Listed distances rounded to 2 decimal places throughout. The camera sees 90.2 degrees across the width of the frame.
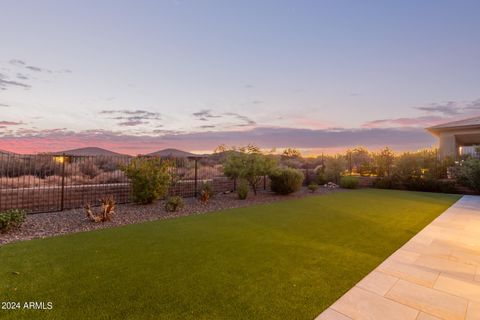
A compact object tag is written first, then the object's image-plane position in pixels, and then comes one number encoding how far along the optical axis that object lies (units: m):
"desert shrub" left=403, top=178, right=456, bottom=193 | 13.45
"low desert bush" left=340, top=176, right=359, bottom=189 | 15.22
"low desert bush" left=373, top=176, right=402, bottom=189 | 15.05
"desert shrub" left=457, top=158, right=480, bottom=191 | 12.18
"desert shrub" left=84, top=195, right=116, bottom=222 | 6.29
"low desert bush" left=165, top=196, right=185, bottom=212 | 7.92
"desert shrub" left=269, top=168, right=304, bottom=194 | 11.70
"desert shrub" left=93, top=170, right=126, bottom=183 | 9.97
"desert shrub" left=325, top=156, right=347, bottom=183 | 17.19
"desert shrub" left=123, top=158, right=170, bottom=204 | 8.70
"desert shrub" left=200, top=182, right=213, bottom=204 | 9.70
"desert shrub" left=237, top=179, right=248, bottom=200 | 10.54
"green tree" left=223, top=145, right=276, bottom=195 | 11.07
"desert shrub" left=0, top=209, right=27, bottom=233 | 5.13
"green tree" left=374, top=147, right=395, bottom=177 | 16.34
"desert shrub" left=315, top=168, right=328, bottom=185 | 16.72
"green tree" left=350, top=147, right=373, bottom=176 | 17.72
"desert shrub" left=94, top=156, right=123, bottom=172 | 11.03
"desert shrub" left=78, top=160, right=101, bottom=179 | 10.59
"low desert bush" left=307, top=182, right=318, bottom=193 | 13.37
